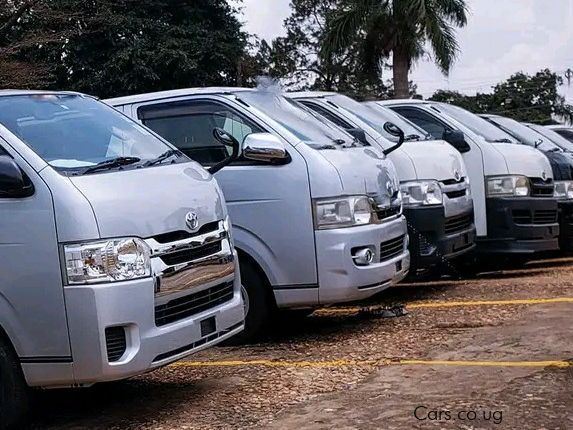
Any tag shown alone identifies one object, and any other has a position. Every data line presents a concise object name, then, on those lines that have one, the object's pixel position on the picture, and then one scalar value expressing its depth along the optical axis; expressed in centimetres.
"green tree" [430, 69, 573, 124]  4688
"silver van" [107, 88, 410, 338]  672
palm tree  2245
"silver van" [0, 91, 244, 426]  472
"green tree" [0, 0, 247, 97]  2570
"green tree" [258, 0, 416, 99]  3825
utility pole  4628
